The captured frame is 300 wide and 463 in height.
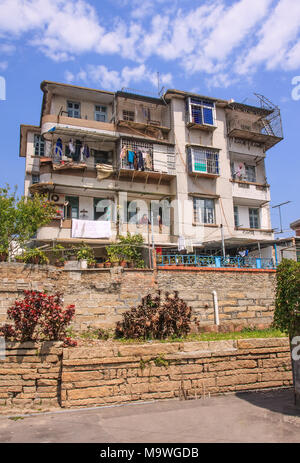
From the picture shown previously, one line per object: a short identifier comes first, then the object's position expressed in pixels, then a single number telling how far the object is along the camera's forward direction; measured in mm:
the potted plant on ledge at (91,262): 16656
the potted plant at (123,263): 16358
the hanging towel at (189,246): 21733
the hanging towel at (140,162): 21933
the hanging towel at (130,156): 21812
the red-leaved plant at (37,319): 7887
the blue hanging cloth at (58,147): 20931
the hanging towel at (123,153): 21594
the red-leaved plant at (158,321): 10906
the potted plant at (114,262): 16266
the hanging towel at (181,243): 20433
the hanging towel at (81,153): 21375
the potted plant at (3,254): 15456
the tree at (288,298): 7055
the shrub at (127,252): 17500
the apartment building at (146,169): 21031
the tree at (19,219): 16953
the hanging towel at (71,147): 21223
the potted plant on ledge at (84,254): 17464
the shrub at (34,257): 15688
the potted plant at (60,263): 16531
